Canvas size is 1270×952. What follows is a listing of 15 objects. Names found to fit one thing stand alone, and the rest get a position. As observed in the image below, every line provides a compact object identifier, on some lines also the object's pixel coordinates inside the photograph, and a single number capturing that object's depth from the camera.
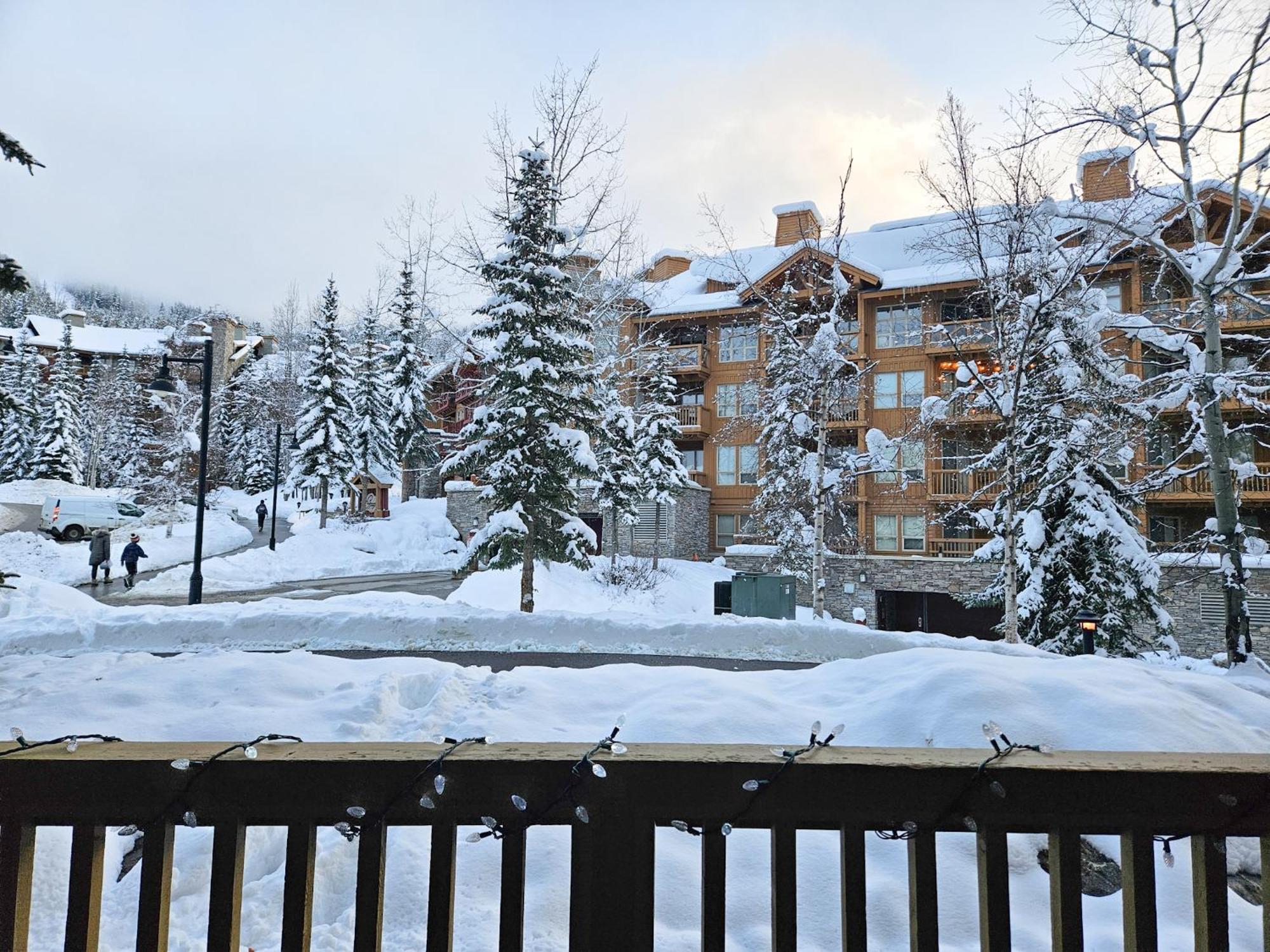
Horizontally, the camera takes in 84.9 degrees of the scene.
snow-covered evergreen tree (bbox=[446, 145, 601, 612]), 14.73
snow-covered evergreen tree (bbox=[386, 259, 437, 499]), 36.50
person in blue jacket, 22.84
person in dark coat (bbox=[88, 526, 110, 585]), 22.25
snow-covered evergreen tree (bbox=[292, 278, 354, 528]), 37.50
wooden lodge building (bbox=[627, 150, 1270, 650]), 23.78
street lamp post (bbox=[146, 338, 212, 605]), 14.41
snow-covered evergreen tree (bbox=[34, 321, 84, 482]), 42.88
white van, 31.53
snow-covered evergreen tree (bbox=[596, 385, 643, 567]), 23.88
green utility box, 17.34
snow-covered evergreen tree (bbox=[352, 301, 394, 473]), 39.66
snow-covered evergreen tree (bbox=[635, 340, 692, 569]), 27.23
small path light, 9.30
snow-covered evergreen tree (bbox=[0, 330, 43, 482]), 44.28
